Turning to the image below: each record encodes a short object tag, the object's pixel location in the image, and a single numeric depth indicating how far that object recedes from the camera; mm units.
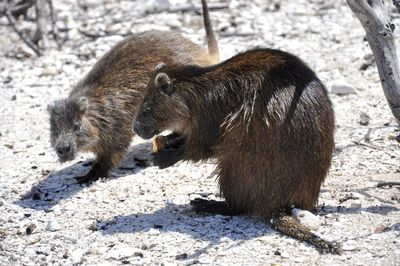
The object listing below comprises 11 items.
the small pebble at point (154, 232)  11593
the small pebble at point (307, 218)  11383
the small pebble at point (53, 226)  12227
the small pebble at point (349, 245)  10609
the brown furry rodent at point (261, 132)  11281
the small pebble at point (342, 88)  17609
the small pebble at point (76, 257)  10953
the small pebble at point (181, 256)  10758
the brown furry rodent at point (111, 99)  14922
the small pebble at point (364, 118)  15852
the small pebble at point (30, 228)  12155
